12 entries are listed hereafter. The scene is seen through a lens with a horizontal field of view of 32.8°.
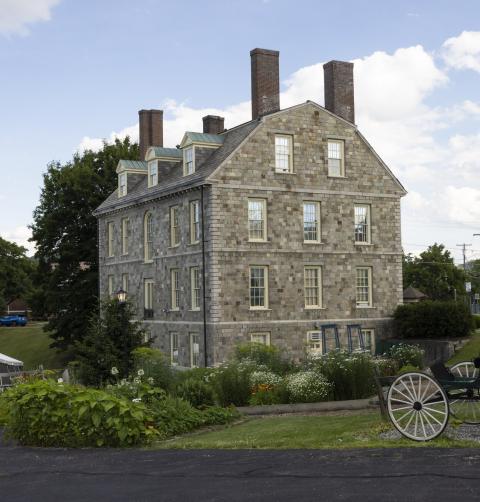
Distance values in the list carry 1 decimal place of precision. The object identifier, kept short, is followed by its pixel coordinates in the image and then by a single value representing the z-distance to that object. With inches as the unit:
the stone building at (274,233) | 1440.7
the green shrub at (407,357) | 1147.7
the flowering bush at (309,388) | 805.2
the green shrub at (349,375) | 825.5
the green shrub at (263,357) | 971.3
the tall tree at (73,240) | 2127.2
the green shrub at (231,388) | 820.0
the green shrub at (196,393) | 745.6
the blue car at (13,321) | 3440.0
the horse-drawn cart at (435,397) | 483.8
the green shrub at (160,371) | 803.4
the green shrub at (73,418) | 583.2
